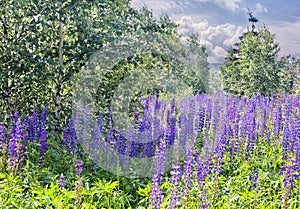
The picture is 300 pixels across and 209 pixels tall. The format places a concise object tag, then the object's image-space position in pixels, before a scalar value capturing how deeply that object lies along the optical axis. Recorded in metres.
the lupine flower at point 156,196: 3.04
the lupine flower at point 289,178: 3.73
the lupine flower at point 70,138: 5.55
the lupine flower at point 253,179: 4.15
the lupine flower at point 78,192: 3.24
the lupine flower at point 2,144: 4.77
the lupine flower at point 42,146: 5.13
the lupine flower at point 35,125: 5.98
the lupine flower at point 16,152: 4.60
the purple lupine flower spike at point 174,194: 3.05
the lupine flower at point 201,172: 3.76
